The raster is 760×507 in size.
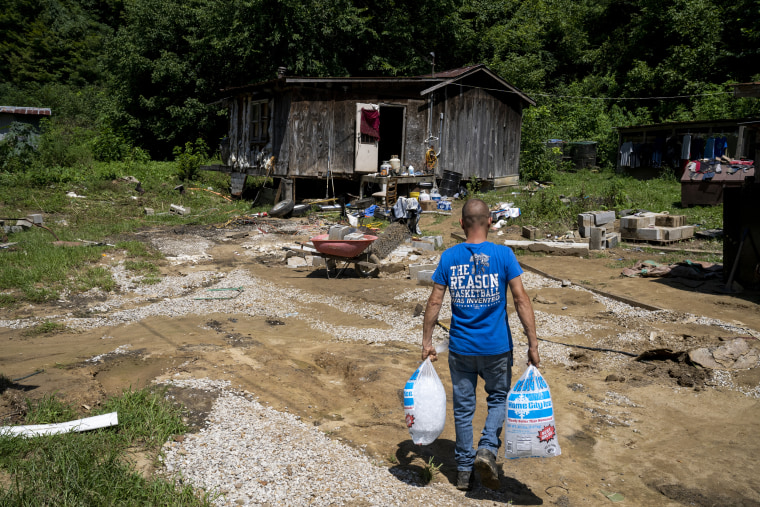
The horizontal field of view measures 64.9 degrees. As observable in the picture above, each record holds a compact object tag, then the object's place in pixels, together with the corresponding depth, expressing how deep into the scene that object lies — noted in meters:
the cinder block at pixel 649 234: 13.29
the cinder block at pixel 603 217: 14.01
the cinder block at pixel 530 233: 14.00
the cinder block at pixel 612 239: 13.12
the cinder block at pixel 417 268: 10.96
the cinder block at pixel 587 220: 13.98
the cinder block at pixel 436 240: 14.00
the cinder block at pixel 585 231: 13.90
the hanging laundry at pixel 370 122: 19.39
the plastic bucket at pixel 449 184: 20.42
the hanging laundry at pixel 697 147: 22.33
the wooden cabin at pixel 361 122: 19.72
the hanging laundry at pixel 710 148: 21.64
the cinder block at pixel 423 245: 13.80
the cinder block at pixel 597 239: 12.99
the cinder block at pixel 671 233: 13.30
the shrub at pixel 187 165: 24.50
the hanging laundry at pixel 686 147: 22.38
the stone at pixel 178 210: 18.60
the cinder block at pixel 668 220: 13.72
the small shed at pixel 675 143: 21.21
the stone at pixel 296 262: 12.41
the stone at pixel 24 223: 14.12
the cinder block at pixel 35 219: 14.41
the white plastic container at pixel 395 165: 19.28
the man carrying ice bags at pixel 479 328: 3.81
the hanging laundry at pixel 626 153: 24.92
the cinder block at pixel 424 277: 10.43
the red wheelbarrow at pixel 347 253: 10.95
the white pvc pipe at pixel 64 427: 4.09
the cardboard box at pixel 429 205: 18.12
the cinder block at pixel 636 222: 13.55
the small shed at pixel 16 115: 20.41
